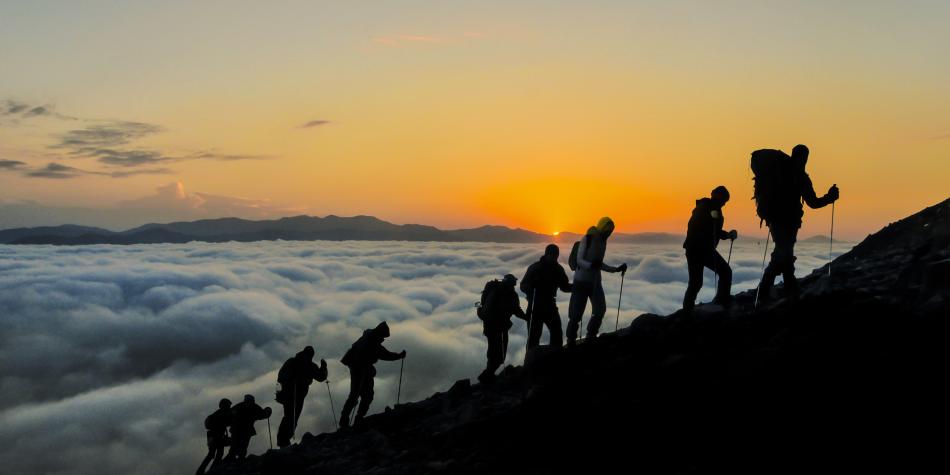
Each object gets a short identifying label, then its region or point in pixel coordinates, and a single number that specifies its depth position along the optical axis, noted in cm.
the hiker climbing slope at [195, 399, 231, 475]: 1803
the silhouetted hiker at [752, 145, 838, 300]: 1103
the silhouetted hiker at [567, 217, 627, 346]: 1259
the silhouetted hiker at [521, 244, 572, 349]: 1338
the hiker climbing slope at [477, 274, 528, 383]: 1455
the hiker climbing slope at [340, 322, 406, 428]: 1620
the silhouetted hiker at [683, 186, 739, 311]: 1165
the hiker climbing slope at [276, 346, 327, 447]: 1694
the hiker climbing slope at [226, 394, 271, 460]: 1777
